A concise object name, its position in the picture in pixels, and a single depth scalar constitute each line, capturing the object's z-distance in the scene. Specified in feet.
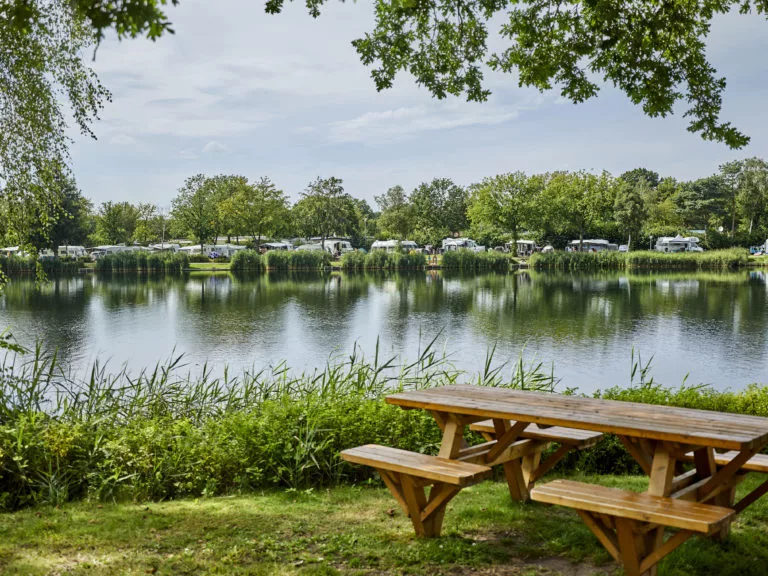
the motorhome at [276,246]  211.20
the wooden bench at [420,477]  10.77
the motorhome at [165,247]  214.07
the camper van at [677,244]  195.83
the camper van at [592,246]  198.82
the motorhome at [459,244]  211.82
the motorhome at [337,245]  213.38
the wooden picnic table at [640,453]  8.95
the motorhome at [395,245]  197.06
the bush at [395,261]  179.63
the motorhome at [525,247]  206.39
